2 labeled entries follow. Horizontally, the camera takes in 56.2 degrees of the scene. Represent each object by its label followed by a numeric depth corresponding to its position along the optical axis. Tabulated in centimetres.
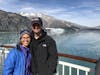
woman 104
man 109
